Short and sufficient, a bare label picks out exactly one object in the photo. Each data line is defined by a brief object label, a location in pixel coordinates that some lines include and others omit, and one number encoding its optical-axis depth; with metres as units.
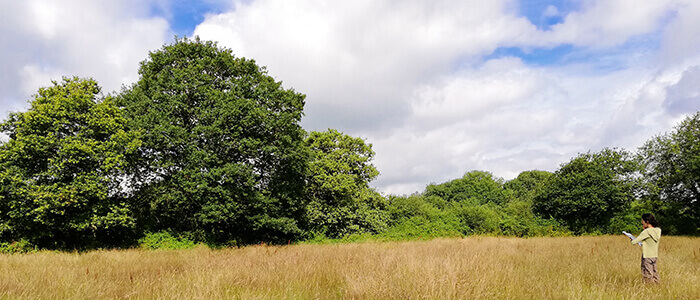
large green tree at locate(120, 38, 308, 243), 16.80
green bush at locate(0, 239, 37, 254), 15.48
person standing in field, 6.64
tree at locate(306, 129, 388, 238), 24.00
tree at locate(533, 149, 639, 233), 25.25
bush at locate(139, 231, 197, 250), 18.19
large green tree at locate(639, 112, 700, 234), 24.19
